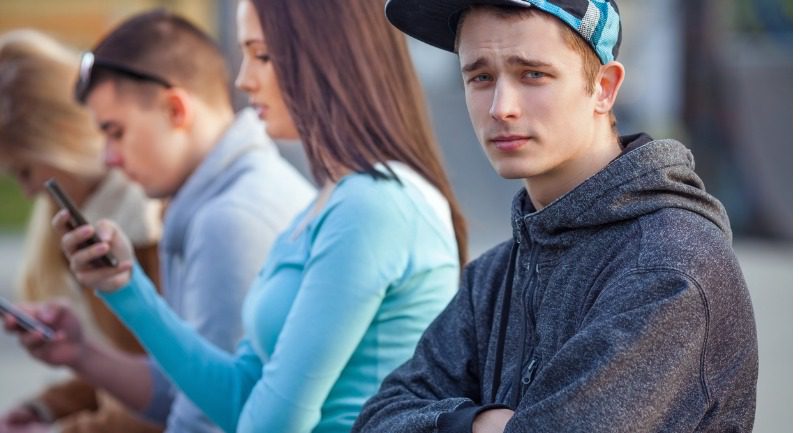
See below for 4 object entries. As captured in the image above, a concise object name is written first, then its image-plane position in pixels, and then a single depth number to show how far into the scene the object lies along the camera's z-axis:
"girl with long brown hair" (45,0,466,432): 3.69
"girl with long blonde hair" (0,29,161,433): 5.90
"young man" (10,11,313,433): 4.60
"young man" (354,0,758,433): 2.58
